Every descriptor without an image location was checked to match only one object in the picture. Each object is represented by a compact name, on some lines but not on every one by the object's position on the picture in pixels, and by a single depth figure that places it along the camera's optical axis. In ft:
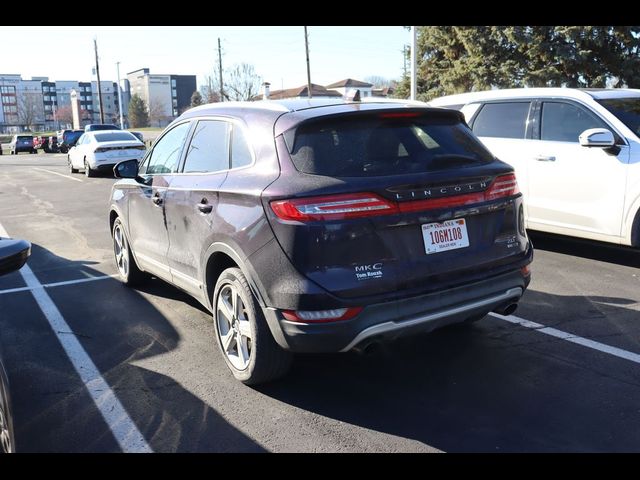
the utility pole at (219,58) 214.83
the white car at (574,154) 21.27
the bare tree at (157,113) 416.26
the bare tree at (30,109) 426.92
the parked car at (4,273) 8.94
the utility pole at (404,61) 94.17
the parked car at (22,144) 174.09
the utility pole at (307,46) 139.44
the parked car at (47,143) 169.37
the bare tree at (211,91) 257.05
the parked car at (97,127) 137.39
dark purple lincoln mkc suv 11.23
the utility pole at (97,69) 208.29
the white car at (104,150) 66.90
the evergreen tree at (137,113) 395.75
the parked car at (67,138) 159.22
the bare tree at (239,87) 234.99
